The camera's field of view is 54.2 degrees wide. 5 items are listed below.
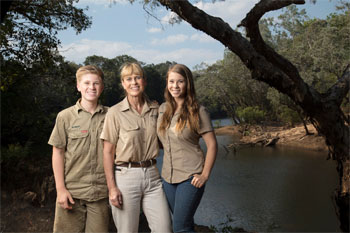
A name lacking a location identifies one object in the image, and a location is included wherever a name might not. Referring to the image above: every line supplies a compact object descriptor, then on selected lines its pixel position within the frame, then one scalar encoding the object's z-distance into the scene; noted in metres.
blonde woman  1.96
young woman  1.98
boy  2.03
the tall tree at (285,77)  3.70
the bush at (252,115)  22.94
